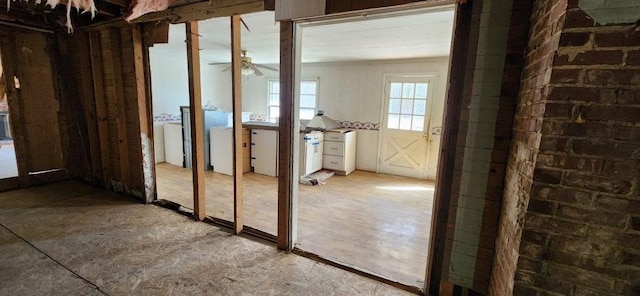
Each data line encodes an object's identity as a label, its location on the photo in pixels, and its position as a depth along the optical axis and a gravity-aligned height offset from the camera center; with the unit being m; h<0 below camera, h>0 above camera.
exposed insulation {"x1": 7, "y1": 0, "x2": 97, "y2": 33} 1.91 +0.70
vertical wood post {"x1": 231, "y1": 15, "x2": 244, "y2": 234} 2.29 -0.14
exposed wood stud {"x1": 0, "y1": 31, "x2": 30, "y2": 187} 3.27 -0.18
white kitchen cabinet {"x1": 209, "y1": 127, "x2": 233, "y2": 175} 4.73 -0.85
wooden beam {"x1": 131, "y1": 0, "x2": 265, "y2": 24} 2.17 +0.83
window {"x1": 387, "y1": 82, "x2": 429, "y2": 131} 4.92 +0.09
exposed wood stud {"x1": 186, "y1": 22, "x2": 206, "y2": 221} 2.55 -0.17
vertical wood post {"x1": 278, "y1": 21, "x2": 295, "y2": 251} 2.05 -0.23
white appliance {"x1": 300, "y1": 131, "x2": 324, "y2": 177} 4.63 -0.83
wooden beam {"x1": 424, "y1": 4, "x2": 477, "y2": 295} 1.51 -0.23
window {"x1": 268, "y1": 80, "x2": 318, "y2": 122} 5.92 +0.24
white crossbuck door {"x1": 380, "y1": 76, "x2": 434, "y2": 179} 4.92 -0.31
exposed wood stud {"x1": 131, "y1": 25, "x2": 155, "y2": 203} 2.92 -0.19
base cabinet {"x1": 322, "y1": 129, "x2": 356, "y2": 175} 5.09 -0.83
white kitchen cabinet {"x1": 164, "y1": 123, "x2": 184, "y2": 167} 5.21 -0.85
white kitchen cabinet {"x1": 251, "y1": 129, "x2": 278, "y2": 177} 4.73 -0.85
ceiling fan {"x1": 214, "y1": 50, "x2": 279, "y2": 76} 4.49 +0.66
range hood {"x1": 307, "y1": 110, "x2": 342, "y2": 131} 5.20 -0.32
